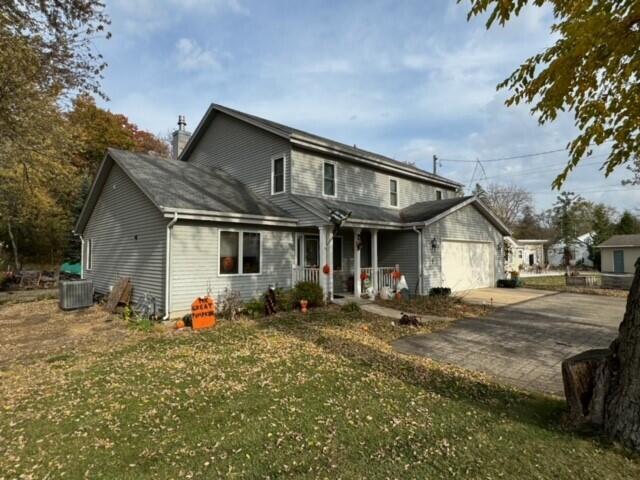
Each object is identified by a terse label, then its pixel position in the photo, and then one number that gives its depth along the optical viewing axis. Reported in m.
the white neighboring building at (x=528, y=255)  34.75
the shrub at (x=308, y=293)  10.55
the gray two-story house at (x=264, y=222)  9.93
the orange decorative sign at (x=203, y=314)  8.48
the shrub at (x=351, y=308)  10.10
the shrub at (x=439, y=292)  13.12
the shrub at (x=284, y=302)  10.35
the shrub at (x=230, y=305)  9.59
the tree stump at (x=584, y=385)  3.55
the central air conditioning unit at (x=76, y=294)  11.33
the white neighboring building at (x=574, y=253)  41.16
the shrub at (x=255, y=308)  9.89
